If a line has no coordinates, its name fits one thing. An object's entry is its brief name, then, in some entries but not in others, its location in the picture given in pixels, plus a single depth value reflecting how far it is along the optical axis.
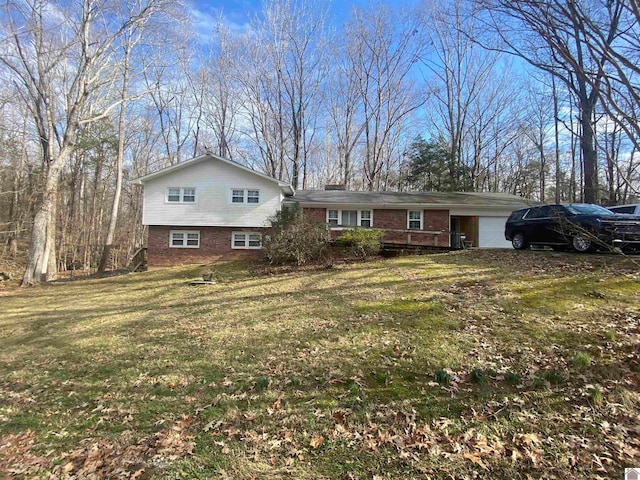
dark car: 9.48
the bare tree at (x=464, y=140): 29.39
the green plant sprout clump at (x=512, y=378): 4.14
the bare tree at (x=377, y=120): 30.25
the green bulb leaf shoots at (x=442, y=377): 4.25
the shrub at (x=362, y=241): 14.66
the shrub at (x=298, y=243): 14.33
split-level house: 18.62
